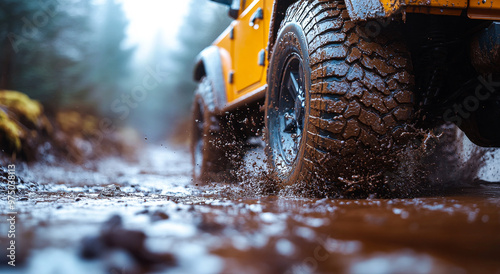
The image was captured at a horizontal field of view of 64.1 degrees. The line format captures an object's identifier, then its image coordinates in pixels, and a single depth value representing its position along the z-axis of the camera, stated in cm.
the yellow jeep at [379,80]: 176
